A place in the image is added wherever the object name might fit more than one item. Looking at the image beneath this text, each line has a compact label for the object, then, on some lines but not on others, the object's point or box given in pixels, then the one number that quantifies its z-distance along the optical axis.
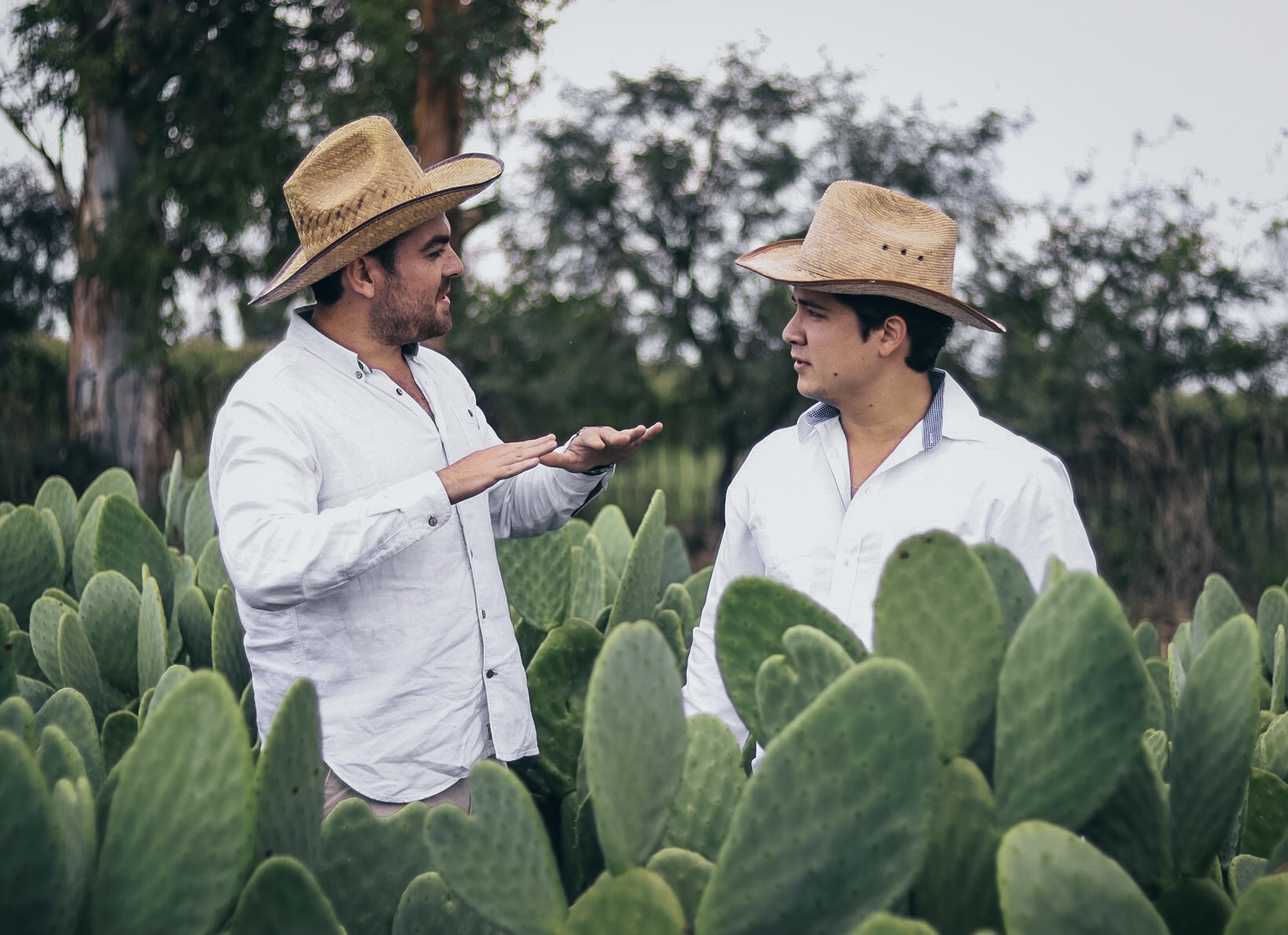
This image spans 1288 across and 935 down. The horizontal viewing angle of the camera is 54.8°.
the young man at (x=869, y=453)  2.03
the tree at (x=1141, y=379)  8.16
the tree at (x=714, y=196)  10.22
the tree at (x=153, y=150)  9.70
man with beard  1.97
